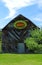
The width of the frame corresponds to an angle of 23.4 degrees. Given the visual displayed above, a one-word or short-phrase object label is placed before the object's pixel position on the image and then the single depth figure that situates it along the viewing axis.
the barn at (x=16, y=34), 18.67
